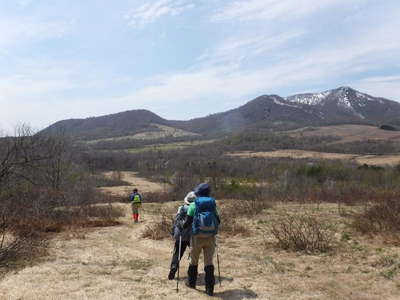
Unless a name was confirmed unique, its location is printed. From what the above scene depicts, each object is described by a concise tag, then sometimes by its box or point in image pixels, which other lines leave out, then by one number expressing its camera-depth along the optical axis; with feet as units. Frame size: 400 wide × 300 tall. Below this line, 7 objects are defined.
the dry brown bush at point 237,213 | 45.78
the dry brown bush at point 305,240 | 34.81
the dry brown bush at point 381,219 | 38.58
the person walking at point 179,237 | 27.07
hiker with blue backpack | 24.08
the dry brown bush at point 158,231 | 45.03
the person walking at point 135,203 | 62.28
